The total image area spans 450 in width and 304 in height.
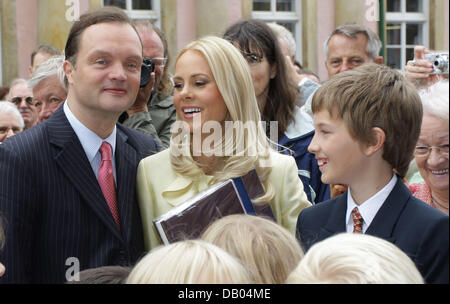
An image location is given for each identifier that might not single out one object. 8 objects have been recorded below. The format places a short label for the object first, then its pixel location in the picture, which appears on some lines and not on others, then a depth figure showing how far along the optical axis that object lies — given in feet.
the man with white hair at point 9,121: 16.39
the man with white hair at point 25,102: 21.35
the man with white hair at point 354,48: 16.16
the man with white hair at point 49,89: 13.07
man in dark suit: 8.00
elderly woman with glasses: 6.93
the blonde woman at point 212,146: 9.07
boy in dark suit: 7.86
